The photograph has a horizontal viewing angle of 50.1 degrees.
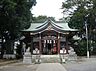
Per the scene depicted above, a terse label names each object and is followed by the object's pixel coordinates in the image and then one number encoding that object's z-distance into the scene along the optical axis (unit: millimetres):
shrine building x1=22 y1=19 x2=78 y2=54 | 16180
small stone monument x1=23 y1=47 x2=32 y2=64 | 13465
